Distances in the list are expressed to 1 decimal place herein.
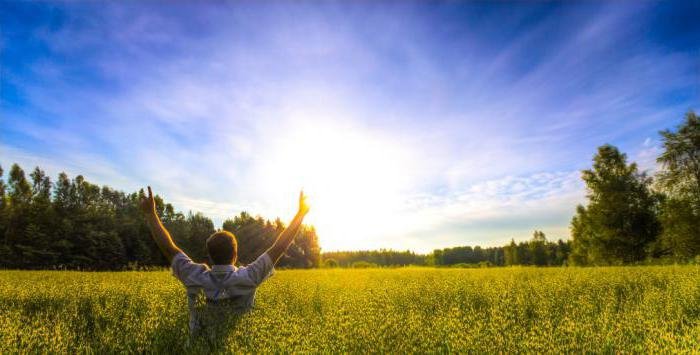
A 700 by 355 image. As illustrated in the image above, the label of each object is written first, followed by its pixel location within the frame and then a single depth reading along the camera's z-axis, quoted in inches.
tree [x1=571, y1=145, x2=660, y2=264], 1288.1
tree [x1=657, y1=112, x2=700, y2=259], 1063.0
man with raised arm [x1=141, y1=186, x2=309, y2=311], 132.0
